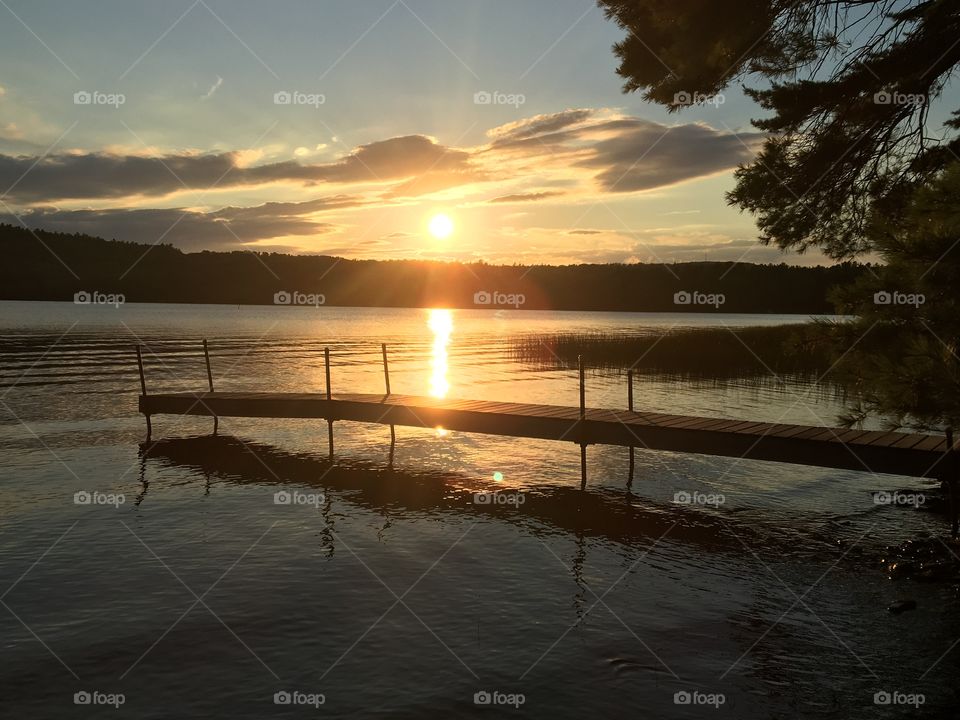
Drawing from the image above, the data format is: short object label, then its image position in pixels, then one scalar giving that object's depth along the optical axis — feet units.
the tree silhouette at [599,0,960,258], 36.55
